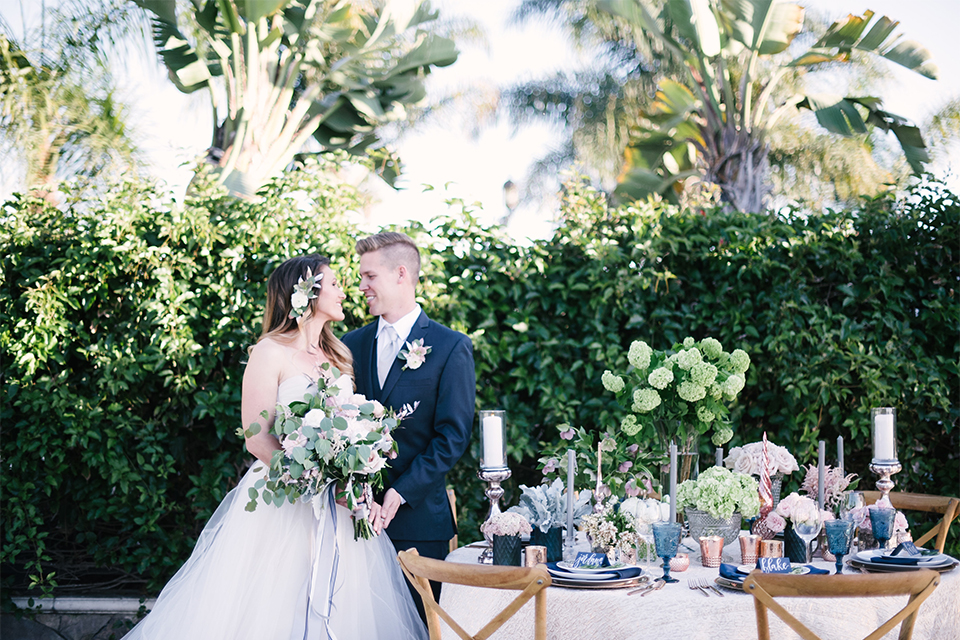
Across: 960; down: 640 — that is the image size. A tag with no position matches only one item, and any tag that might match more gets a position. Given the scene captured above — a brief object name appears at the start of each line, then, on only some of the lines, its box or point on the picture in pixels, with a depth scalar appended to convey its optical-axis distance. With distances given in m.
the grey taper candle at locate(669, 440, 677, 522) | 2.66
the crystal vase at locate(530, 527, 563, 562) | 2.66
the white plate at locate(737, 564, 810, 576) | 2.35
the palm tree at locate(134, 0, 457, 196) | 8.21
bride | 2.91
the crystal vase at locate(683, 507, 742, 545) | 2.68
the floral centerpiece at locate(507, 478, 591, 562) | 2.67
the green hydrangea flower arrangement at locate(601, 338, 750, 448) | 2.80
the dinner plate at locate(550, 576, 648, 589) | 2.34
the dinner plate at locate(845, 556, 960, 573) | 2.51
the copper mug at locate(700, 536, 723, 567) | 2.63
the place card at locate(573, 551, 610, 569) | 2.49
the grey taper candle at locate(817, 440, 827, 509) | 2.88
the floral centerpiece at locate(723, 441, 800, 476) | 2.86
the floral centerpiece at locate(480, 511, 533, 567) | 2.58
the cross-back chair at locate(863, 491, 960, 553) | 3.16
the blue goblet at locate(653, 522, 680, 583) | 2.49
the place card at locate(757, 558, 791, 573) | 2.37
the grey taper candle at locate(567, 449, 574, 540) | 2.70
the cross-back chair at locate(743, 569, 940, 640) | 1.96
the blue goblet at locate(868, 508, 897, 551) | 2.76
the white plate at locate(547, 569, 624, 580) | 2.35
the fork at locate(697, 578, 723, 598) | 2.27
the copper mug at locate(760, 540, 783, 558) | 2.58
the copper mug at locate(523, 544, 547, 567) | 2.60
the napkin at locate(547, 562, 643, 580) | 2.38
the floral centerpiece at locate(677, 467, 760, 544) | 2.61
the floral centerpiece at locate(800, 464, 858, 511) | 2.99
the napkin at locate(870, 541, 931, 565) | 2.55
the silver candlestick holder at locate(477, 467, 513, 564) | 2.76
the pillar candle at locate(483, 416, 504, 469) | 2.79
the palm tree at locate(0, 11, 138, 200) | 6.11
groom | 3.11
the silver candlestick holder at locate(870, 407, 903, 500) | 2.96
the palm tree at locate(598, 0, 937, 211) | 7.36
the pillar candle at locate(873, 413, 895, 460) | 2.97
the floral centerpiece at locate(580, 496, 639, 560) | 2.59
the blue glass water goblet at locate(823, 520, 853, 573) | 2.49
